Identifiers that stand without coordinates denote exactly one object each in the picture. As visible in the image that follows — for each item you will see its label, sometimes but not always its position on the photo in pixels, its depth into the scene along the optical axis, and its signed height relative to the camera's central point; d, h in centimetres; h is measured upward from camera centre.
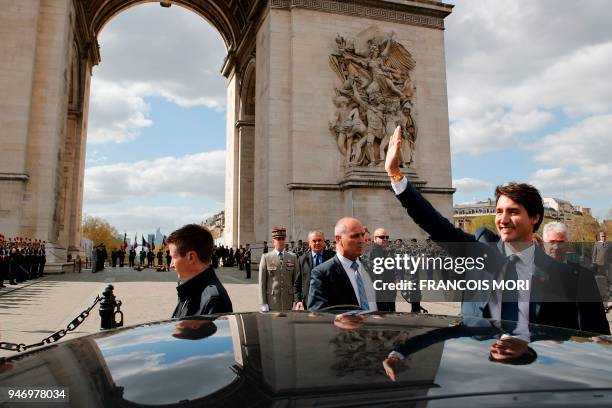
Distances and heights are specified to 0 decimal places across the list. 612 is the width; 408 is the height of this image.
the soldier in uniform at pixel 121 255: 2851 +0
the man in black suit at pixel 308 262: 529 -10
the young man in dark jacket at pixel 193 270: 252 -9
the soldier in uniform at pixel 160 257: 2758 -16
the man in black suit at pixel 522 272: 230 -9
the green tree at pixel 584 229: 5710 +315
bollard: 464 -55
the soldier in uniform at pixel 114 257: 2780 -12
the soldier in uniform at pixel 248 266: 1728 -43
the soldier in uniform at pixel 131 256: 2831 -9
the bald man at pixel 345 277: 317 -17
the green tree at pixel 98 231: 7506 +397
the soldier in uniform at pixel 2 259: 1229 -10
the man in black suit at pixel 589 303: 240 -26
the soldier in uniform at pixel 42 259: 1497 -12
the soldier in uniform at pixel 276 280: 594 -33
